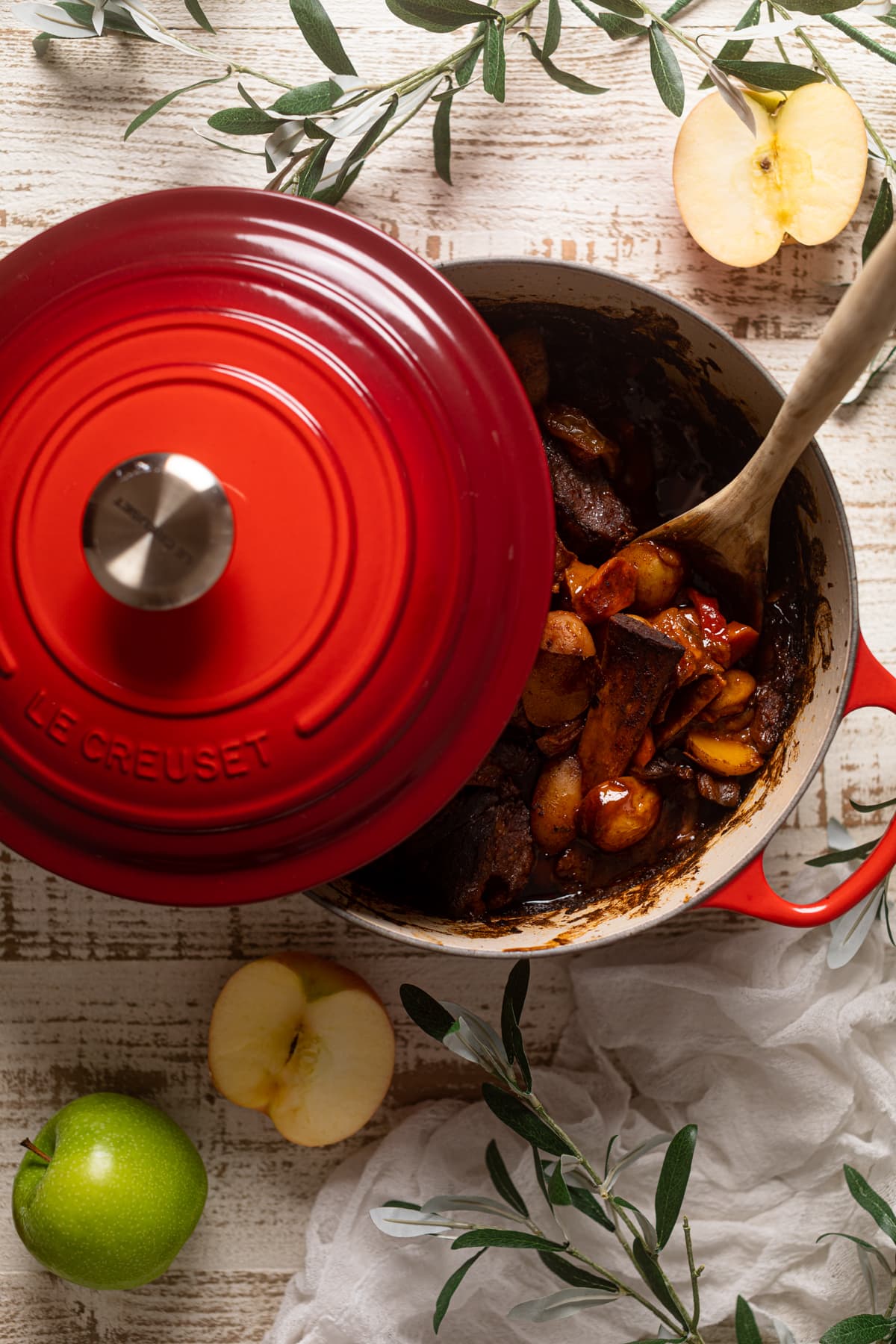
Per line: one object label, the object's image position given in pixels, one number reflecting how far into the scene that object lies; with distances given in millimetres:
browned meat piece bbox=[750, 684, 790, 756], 911
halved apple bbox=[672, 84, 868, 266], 893
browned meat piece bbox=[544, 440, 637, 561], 903
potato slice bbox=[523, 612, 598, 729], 847
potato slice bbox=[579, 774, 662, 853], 878
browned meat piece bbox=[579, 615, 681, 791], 828
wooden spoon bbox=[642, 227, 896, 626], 646
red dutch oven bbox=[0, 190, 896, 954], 600
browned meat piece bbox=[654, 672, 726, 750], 892
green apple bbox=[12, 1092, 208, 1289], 873
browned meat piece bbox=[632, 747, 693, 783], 899
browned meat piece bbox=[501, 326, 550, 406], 908
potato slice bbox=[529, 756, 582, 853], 904
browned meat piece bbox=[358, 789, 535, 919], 889
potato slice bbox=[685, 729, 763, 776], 902
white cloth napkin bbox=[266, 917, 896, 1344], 947
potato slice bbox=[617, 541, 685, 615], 884
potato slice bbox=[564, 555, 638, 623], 856
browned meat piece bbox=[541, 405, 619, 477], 917
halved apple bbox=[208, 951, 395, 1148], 931
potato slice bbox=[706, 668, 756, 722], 908
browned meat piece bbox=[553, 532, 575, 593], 889
